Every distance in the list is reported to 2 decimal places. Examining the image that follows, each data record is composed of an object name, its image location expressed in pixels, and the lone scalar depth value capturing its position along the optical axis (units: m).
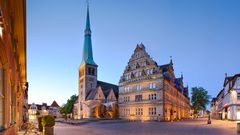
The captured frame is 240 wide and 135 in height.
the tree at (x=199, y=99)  48.85
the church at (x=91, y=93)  42.92
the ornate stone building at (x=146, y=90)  31.81
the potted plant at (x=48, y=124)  10.76
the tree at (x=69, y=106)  58.32
